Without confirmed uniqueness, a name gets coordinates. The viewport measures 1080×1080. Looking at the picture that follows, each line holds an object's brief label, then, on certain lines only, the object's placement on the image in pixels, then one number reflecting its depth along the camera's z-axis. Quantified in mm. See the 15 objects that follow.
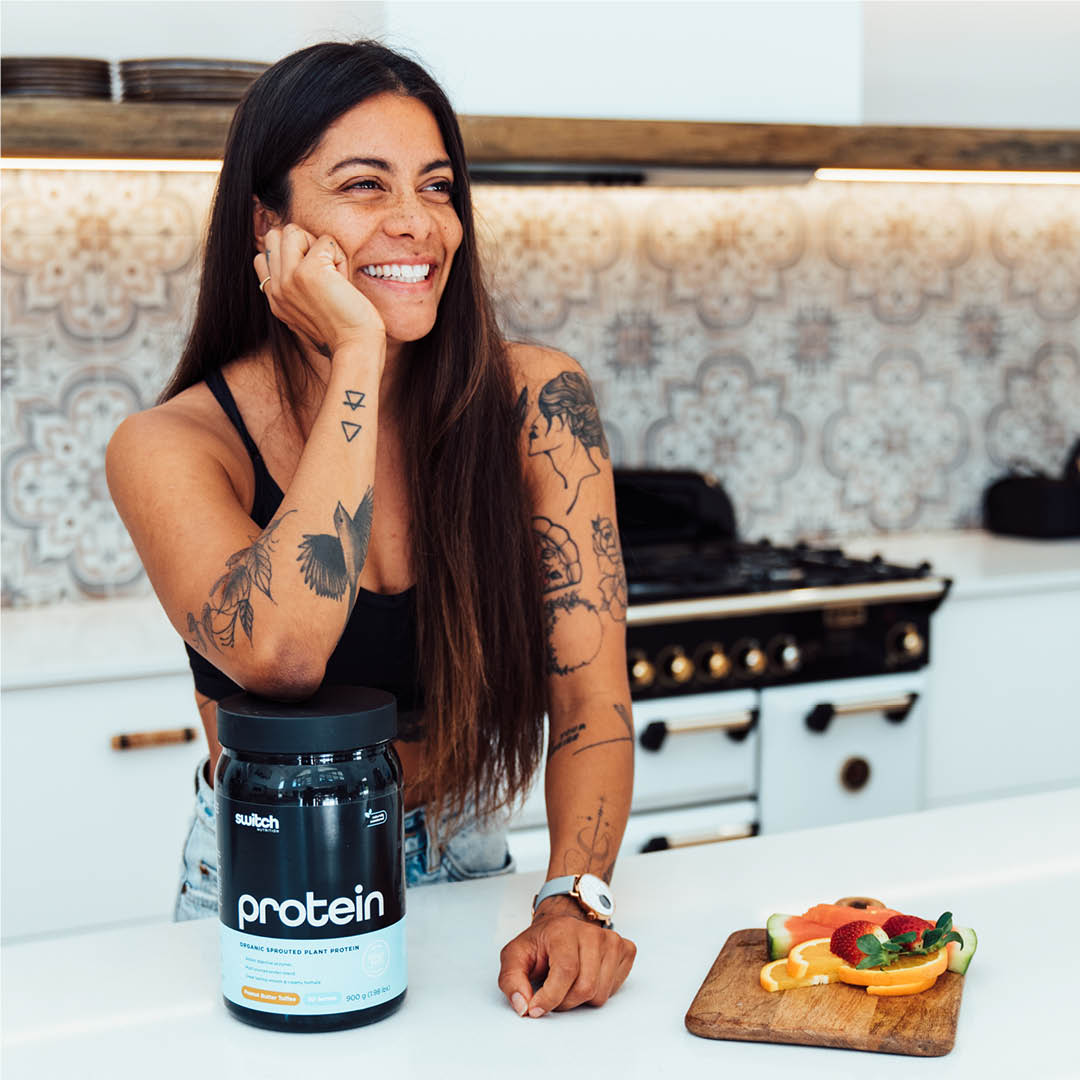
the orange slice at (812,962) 937
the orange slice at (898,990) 921
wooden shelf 2193
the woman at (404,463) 1165
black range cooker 2434
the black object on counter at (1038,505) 3191
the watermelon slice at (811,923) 970
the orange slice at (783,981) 932
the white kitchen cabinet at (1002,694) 2697
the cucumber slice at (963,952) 956
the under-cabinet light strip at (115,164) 2256
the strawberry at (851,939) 936
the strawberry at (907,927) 941
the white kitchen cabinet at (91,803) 2119
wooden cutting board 863
